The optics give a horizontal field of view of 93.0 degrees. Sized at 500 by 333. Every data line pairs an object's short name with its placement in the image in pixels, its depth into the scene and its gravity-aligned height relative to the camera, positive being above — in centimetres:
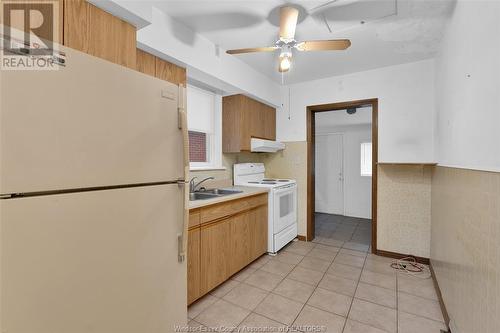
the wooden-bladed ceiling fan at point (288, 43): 188 +105
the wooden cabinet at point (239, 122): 318 +59
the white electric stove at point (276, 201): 313 -51
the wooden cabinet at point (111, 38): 128 +73
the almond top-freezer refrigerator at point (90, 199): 74 -13
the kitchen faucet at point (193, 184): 270 -23
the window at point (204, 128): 297 +49
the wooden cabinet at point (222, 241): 203 -78
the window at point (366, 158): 532 +16
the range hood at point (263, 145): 333 +28
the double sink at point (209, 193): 268 -34
